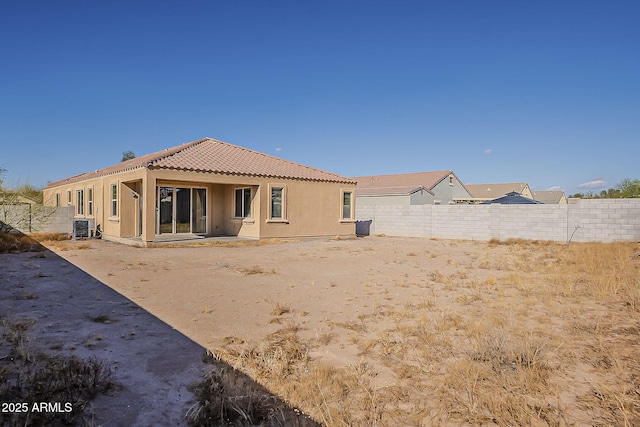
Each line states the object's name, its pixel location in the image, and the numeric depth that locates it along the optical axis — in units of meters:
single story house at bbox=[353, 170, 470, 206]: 34.66
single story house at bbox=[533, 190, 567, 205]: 48.60
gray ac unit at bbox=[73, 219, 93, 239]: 17.52
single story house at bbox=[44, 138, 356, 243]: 16.41
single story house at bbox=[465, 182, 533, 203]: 47.95
